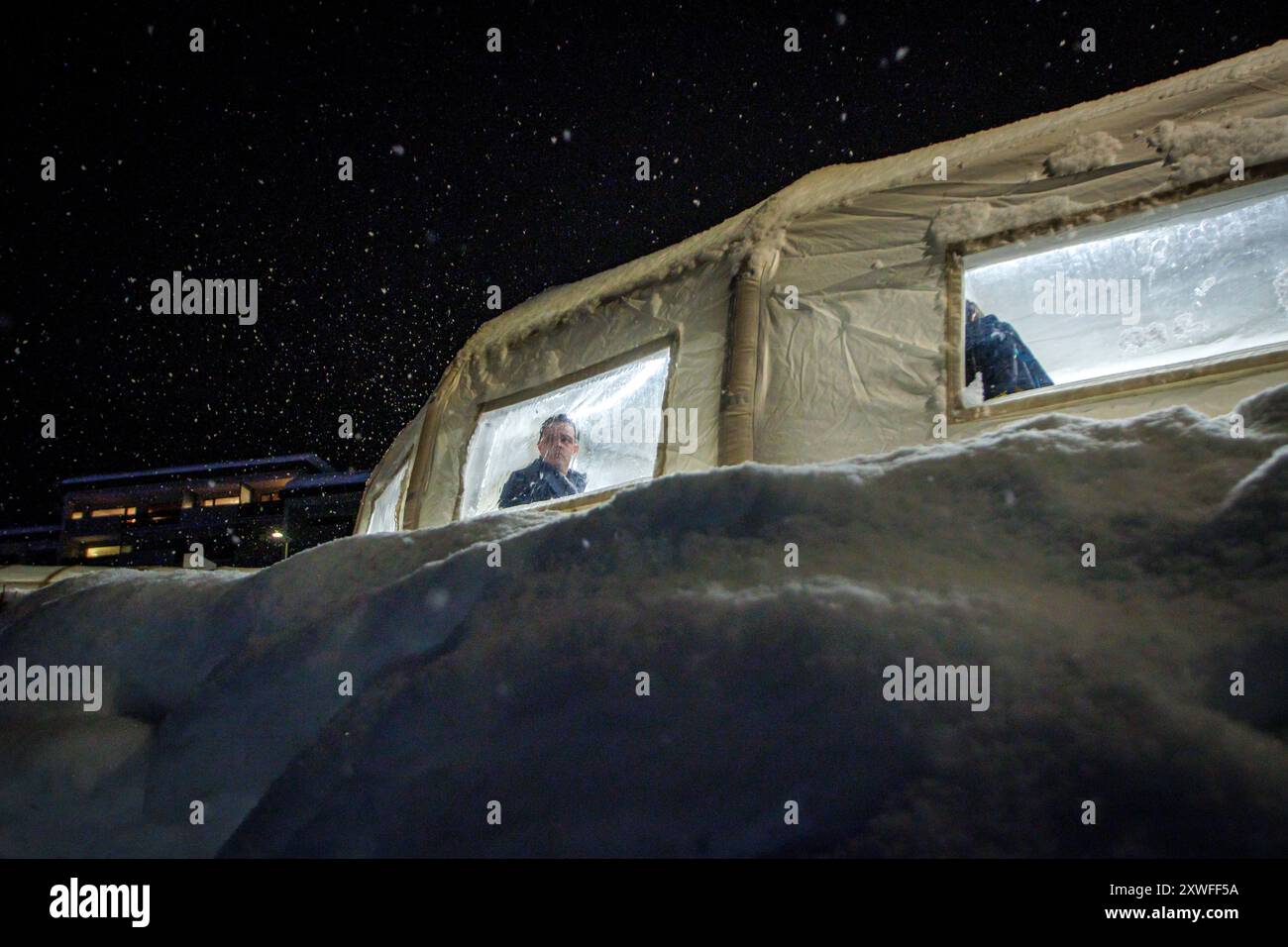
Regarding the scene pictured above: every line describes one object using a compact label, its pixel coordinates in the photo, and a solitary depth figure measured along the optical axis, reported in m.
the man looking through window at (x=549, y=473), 5.12
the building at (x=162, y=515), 35.19
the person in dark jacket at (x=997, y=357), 3.92
